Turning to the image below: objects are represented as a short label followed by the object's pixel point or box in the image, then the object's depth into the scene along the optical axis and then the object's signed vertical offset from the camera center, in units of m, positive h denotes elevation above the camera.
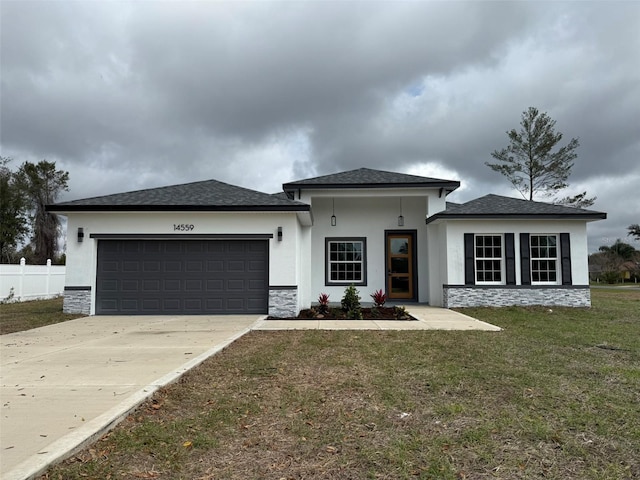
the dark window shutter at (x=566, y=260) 13.37 +0.33
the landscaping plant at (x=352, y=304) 11.28 -0.99
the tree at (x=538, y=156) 29.36 +8.51
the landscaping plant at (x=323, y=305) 12.25 -1.10
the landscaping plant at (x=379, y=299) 12.38 -0.91
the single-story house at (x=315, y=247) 11.94 +0.73
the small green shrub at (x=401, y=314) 11.19 -1.25
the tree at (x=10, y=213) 31.83 +4.47
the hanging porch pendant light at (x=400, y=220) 15.11 +1.87
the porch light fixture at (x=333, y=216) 15.29 +2.03
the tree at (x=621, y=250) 54.06 +2.87
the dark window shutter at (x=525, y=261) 13.37 +0.30
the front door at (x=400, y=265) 15.30 +0.18
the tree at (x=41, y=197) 33.72 +6.18
